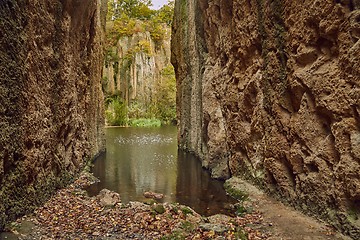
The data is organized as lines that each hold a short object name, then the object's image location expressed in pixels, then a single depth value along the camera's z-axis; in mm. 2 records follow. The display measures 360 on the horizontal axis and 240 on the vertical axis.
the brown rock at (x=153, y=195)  10766
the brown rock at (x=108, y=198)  9134
